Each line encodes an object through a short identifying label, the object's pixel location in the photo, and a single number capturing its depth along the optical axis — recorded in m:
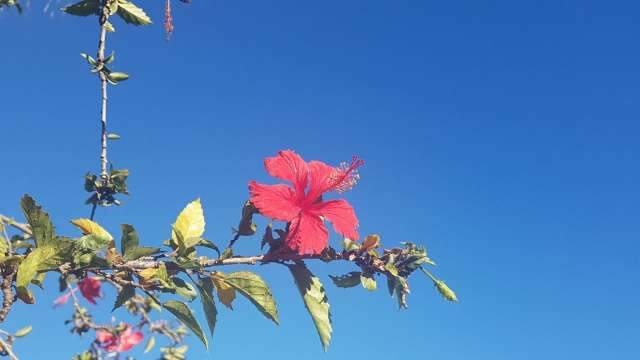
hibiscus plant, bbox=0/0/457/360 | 0.41
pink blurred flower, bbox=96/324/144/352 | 1.01
